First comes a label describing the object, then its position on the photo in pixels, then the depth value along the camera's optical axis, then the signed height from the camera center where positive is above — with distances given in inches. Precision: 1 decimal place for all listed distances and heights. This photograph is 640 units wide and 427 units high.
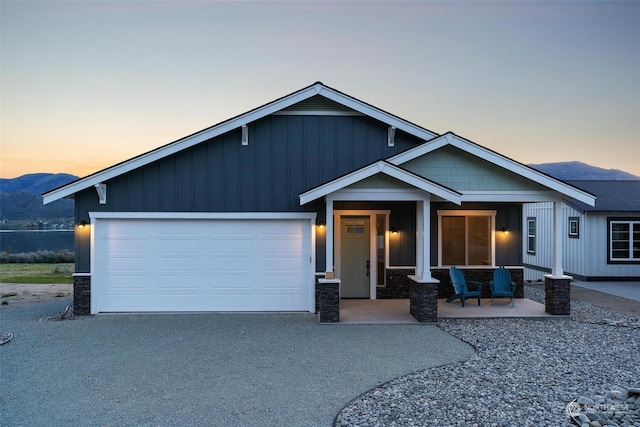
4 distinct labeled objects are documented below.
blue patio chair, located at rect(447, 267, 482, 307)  426.9 -73.4
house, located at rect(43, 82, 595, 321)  397.7 +14.9
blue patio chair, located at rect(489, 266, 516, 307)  437.7 -70.6
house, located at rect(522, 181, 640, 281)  639.1 -39.7
